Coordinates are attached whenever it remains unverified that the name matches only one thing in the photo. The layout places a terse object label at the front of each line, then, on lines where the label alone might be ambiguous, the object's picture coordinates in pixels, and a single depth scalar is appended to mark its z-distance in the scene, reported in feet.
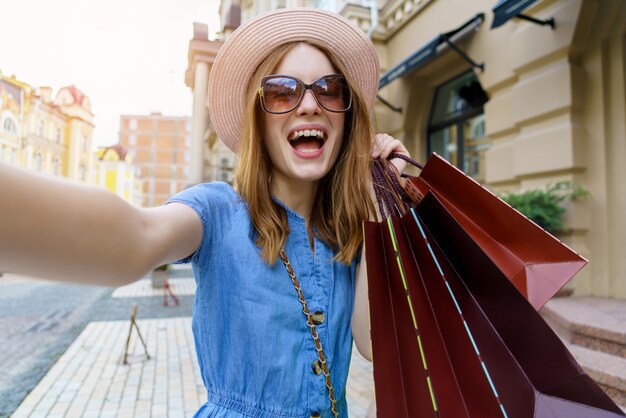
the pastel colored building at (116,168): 194.49
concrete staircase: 9.40
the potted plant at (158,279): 38.27
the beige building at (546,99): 14.53
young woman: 3.18
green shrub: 14.28
